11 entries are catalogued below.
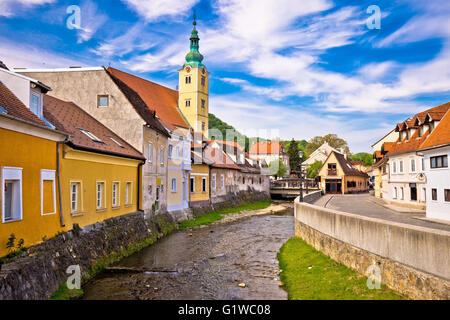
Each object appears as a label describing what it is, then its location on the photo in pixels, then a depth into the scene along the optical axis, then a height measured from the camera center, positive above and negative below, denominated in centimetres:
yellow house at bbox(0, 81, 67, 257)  978 +14
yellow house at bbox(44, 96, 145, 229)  1393 +38
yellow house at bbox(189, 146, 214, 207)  3378 -38
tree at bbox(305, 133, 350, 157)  10012 +952
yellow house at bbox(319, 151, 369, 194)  6109 -22
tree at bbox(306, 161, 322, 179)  8114 +141
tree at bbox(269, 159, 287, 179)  7693 +161
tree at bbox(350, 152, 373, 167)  11378 +500
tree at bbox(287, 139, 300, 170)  9006 +468
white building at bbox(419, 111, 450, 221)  2062 +25
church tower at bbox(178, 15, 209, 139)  6375 +1619
